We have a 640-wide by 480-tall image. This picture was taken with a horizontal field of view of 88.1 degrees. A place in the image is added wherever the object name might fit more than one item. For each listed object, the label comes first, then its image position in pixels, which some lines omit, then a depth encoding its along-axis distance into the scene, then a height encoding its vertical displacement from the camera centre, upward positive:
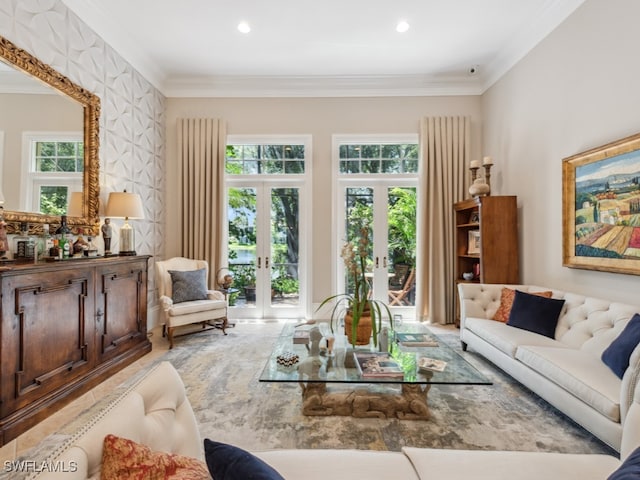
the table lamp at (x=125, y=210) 3.47 +0.37
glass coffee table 2.04 -0.82
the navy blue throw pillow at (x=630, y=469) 0.77 -0.55
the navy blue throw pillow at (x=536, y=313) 2.85 -0.61
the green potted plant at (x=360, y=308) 2.48 -0.49
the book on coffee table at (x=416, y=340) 2.65 -0.79
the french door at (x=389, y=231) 5.01 +0.22
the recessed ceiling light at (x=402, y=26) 3.58 +2.40
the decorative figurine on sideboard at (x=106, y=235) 3.36 +0.11
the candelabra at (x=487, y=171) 4.14 +0.93
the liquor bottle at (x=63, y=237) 2.77 +0.07
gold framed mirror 2.52 +1.10
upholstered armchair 3.82 -0.63
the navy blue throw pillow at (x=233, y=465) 0.76 -0.52
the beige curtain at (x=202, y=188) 4.82 +0.84
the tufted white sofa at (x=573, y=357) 1.79 -0.79
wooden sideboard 2.09 -0.67
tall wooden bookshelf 3.90 +0.07
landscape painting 2.49 +0.31
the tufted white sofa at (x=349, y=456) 0.97 -0.79
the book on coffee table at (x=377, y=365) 2.06 -0.79
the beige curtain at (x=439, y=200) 4.79 +0.66
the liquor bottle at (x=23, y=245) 2.57 +0.00
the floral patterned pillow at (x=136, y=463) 0.74 -0.50
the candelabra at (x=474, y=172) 4.24 +0.99
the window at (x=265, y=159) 5.04 +1.32
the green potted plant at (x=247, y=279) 5.04 -0.52
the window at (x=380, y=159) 5.02 +1.31
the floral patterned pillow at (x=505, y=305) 3.26 -0.60
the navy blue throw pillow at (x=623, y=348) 1.98 -0.64
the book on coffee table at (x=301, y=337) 2.70 -0.77
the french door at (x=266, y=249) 5.04 -0.06
